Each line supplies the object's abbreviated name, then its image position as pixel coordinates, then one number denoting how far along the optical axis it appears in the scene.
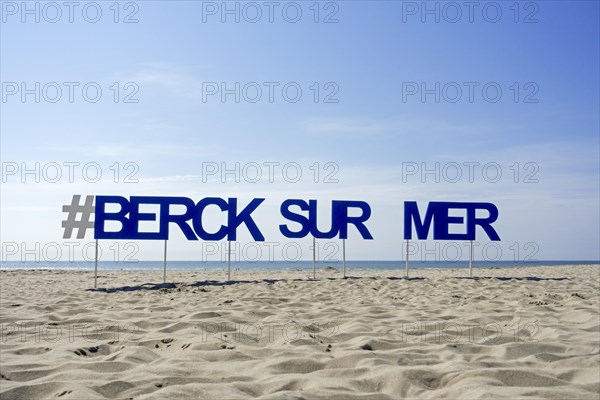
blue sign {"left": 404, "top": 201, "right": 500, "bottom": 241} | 14.74
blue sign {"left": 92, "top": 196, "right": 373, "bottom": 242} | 13.46
